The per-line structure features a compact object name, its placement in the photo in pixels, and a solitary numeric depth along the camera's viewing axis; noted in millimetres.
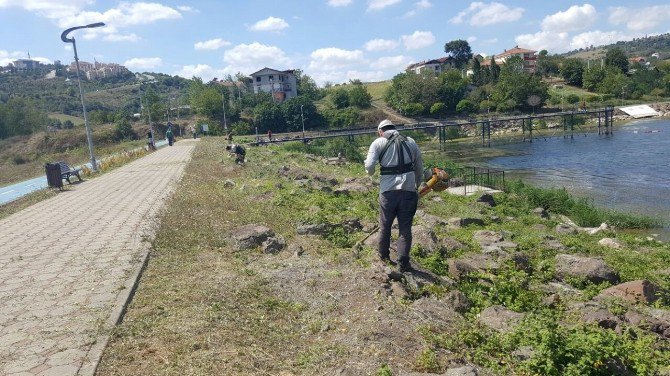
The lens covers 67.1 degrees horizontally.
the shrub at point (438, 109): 75550
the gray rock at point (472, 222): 11727
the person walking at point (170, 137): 37203
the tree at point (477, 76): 87288
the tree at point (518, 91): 74375
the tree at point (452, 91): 78000
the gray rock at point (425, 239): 8031
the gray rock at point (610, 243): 10942
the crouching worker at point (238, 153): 20641
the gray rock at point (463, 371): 3912
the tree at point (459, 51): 107812
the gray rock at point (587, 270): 7684
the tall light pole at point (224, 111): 64219
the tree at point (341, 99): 83000
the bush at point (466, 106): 75812
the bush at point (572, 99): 79250
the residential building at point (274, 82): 87562
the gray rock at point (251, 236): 7723
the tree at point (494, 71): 87500
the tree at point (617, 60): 93688
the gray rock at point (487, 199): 16281
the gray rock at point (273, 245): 7508
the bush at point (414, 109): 75750
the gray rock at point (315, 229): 8617
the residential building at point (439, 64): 109125
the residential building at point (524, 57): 104688
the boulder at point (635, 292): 6750
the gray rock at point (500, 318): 5121
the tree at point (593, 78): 85938
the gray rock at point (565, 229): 12289
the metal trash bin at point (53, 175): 15781
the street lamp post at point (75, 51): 19906
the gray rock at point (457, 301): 5582
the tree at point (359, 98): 83000
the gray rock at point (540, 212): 15391
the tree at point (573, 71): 90438
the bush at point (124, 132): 54656
